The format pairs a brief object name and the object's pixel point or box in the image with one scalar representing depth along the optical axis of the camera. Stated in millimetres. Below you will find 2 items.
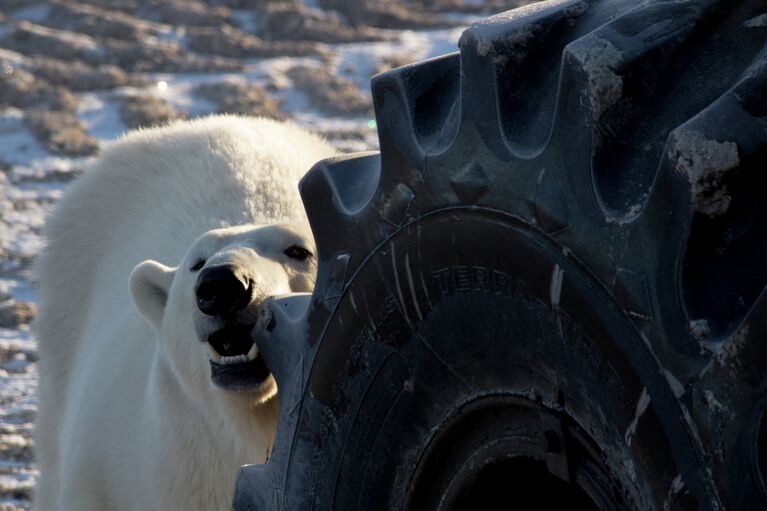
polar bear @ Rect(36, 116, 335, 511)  15096
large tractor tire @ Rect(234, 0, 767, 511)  12438
